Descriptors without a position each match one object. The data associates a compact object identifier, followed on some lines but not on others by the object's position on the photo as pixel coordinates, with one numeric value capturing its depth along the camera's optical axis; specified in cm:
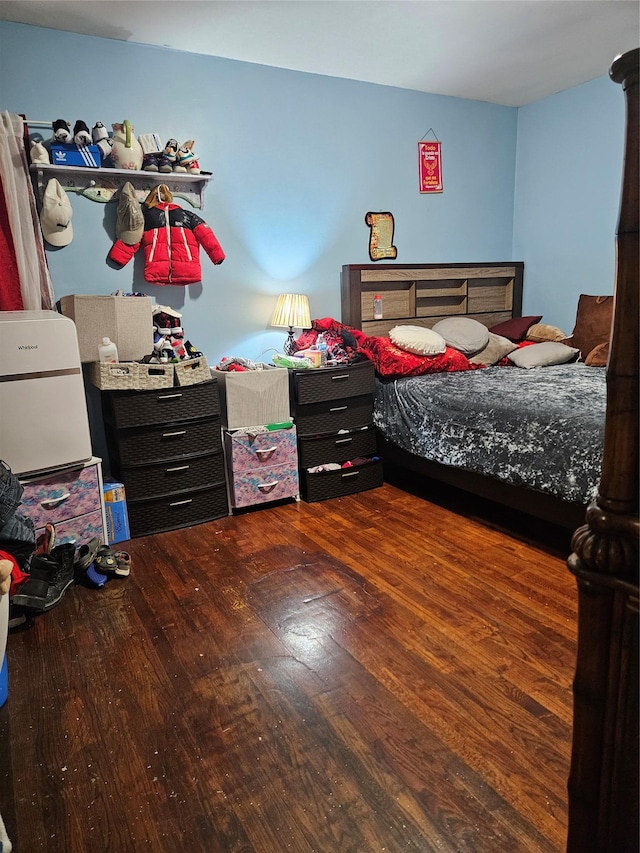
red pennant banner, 419
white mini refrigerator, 245
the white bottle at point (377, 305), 410
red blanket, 360
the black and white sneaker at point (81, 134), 292
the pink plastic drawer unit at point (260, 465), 324
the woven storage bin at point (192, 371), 302
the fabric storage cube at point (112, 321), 290
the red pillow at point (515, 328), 435
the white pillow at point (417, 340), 367
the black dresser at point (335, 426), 341
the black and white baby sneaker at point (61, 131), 288
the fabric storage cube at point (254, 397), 321
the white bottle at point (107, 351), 291
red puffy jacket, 324
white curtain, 280
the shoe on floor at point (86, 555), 250
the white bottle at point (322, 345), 358
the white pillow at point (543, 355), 383
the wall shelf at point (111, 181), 299
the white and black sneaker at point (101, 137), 302
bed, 254
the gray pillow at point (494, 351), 397
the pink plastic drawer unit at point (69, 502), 259
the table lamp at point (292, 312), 363
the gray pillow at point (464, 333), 395
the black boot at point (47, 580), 226
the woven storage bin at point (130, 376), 285
